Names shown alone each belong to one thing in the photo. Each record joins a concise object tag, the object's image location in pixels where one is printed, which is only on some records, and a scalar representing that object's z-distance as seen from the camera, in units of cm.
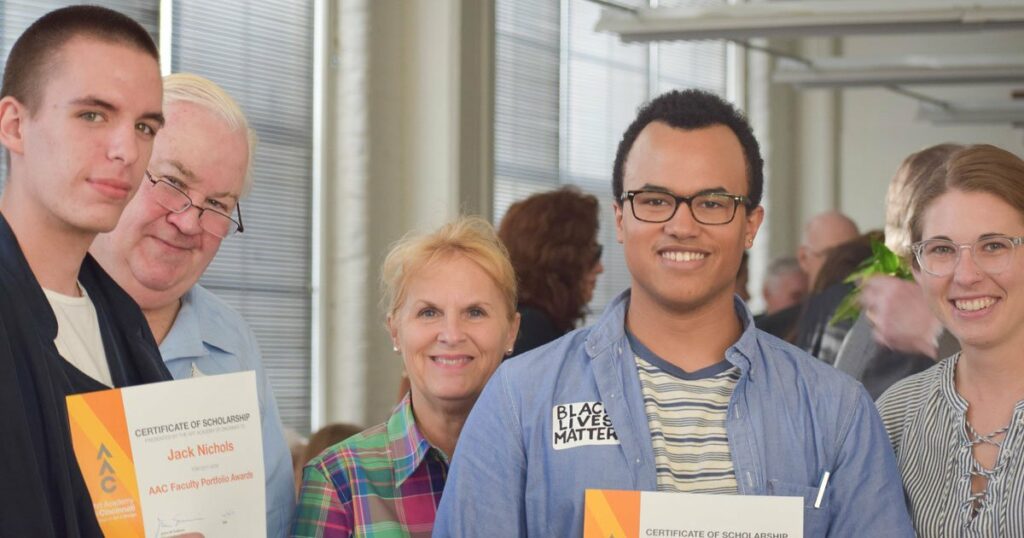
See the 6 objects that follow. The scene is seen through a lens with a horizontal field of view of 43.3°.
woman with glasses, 257
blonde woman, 282
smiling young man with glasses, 228
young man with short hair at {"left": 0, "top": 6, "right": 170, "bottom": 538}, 188
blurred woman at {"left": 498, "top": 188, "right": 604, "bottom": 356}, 439
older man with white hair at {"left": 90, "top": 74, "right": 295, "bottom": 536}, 273
